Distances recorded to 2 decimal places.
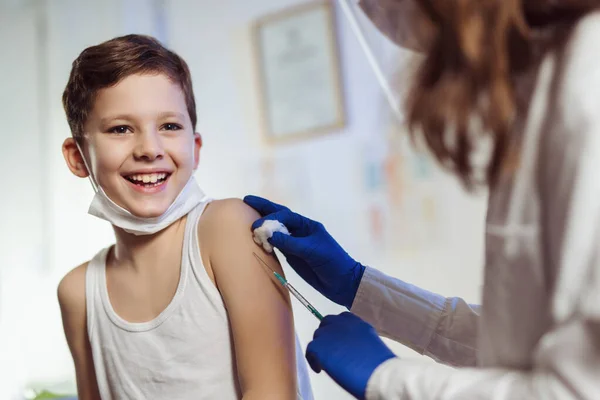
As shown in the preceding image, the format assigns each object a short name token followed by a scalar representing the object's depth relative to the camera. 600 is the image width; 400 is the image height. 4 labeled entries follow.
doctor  0.52
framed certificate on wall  1.83
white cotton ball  0.98
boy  0.96
